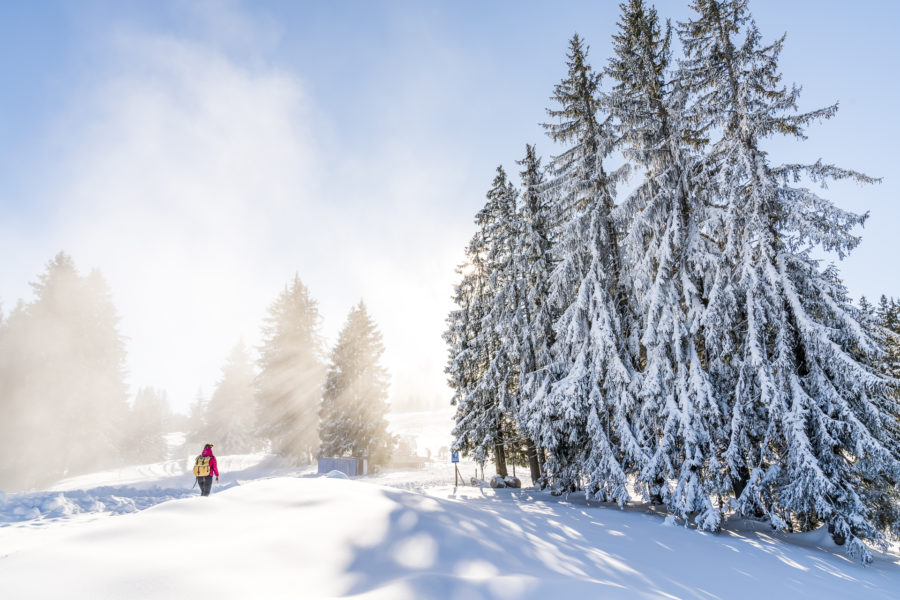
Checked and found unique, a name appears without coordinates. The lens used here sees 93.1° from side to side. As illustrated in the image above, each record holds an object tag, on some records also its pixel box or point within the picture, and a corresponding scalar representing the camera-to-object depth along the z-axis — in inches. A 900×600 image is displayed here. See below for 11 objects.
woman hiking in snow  486.6
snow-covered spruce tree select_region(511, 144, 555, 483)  701.9
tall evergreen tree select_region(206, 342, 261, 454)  1732.3
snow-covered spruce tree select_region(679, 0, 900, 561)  396.5
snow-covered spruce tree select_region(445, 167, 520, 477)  772.6
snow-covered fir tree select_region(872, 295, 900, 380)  903.7
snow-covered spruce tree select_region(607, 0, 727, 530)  451.2
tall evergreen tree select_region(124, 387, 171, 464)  1704.0
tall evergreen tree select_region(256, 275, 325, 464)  1273.4
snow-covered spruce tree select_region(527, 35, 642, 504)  530.0
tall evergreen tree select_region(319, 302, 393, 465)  1176.9
